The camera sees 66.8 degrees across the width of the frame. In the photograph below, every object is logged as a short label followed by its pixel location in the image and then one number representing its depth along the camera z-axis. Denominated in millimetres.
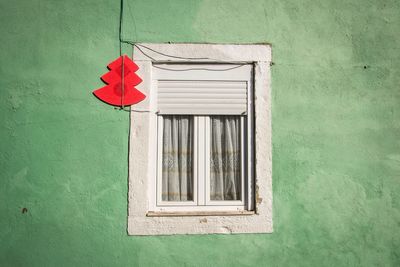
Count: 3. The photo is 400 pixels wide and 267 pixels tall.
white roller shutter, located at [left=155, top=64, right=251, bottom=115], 3092
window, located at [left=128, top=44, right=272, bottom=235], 2986
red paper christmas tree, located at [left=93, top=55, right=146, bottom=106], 2977
